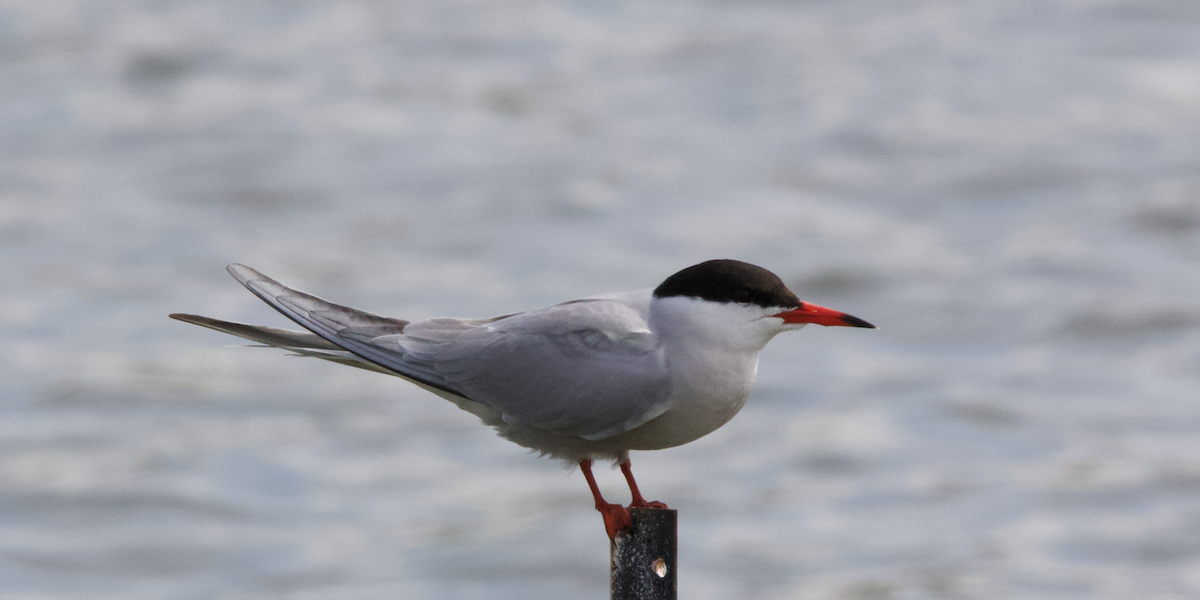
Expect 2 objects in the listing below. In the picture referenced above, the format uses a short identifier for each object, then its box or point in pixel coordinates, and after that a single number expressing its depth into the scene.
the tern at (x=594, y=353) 8.41
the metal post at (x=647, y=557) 8.87
